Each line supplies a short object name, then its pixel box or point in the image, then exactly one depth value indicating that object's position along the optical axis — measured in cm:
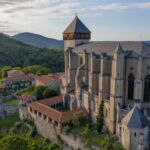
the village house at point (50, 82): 8306
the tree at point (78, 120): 5363
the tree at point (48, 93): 7294
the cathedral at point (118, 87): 4481
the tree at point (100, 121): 5177
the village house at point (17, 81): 9444
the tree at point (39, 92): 7400
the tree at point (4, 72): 11148
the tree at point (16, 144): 4401
